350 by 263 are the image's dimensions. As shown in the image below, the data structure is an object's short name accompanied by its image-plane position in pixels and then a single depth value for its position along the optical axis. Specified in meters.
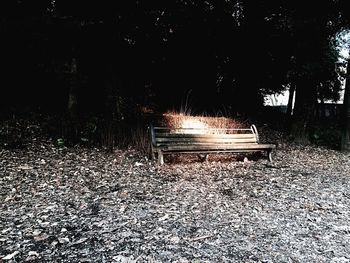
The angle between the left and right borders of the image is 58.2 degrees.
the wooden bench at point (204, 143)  6.59
